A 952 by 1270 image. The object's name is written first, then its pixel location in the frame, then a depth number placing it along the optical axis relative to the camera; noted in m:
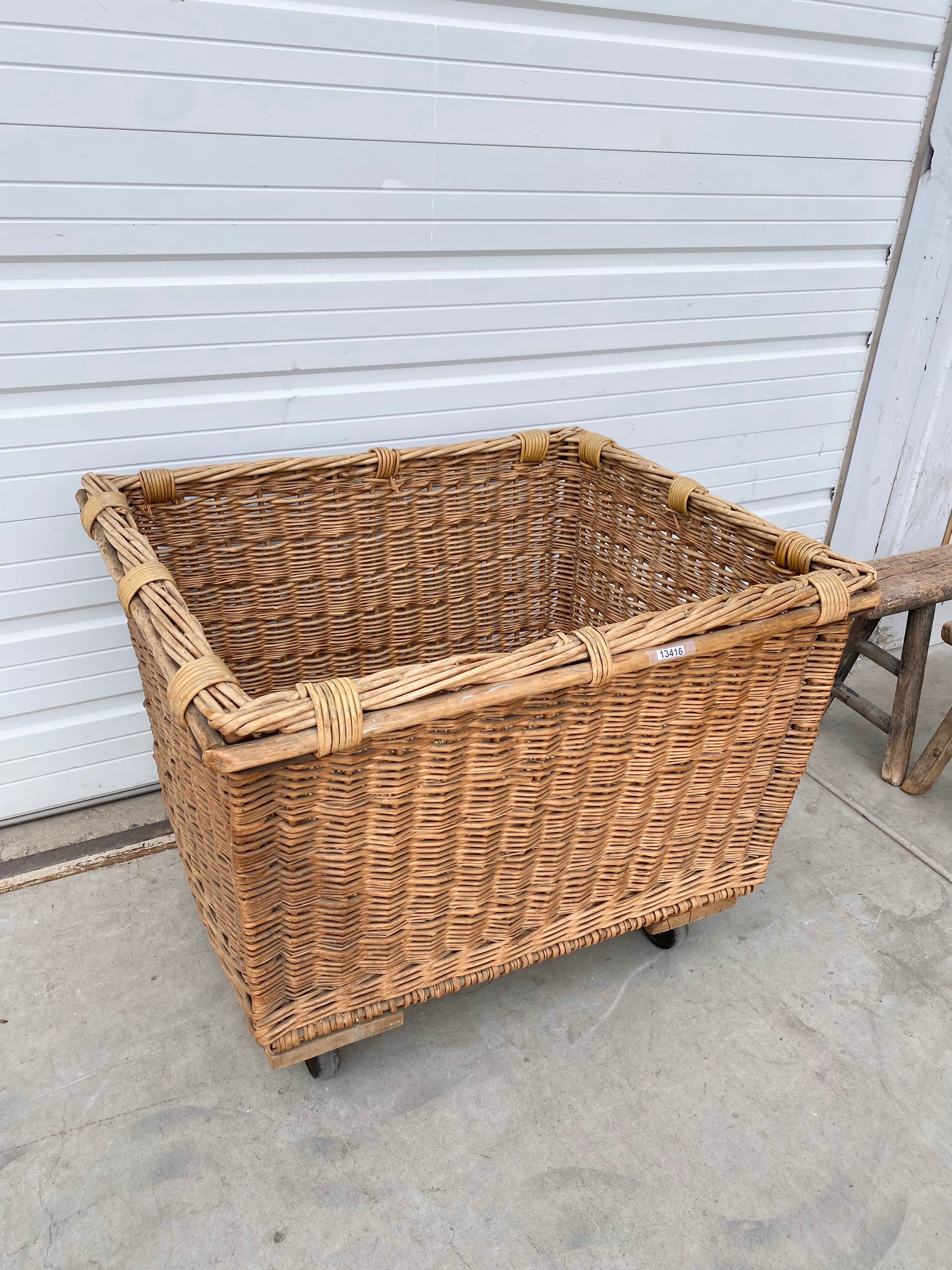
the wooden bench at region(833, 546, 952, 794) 2.12
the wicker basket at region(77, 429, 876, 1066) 1.06
